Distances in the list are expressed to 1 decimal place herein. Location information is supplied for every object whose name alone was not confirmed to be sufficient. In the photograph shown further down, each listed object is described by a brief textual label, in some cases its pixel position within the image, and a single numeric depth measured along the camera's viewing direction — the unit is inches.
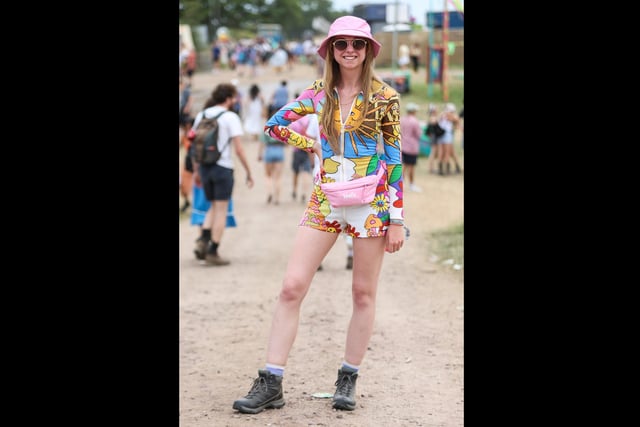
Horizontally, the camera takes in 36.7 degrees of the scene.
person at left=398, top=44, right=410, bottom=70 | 1572.3
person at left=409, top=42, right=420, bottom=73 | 1550.2
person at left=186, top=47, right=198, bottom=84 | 1268.5
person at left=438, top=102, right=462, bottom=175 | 851.3
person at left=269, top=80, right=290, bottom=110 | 724.0
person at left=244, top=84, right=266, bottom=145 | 791.1
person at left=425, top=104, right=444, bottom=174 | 848.3
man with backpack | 396.2
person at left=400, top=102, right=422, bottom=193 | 734.5
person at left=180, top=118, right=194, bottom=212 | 567.8
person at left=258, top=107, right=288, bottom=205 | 618.0
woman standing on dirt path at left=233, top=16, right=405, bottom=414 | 193.9
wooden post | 944.3
